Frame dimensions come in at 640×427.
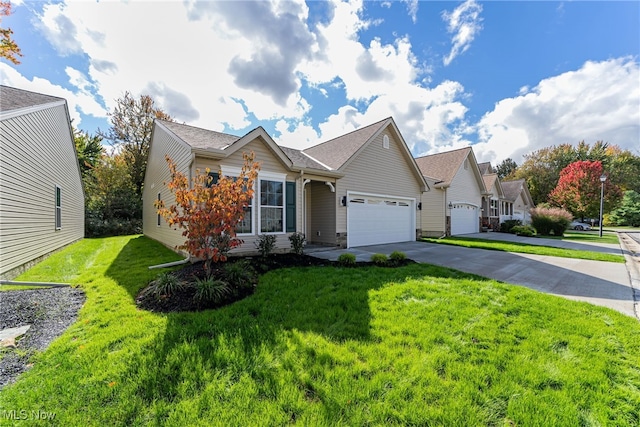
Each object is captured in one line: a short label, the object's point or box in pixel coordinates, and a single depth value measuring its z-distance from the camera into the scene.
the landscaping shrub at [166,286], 4.85
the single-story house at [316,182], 8.48
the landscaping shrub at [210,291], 4.61
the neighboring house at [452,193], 16.97
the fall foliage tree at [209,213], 5.16
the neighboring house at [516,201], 27.42
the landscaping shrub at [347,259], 7.55
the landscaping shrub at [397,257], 7.92
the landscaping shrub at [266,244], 8.01
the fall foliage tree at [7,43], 4.36
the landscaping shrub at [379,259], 7.63
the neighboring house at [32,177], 6.14
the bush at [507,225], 21.50
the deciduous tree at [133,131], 23.94
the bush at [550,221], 19.68
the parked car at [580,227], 28.52
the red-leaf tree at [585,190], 26.91
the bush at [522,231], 19.25
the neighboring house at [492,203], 22.64
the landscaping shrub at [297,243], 8.91
